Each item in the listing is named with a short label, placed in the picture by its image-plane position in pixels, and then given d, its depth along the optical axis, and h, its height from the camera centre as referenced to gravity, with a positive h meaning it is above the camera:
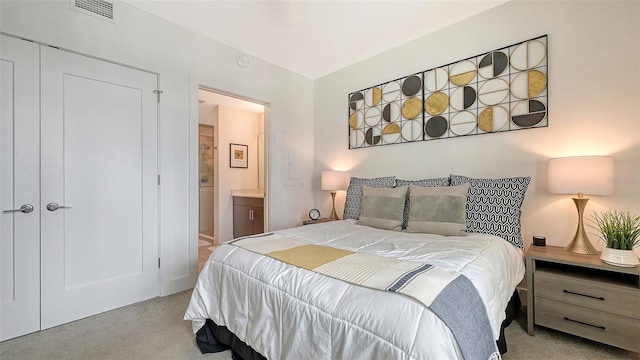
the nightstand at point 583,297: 1.57 -0.72
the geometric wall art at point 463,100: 2.27 +0.80
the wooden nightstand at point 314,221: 3.50 -0.53
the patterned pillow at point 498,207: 2.02 -0.20
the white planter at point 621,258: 1.59 -0.45
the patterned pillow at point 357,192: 2.87 -0.13
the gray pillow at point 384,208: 2.38 -0.25
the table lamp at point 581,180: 1.76 +0.01
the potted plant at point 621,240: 1.61 -0.37
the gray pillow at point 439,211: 2.07 -0.24
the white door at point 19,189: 1.86 -0.07
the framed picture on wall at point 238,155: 4.94 +0.45
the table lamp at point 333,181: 3.46 -0.01
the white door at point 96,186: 2.05 -0.06
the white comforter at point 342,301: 0.90 -0.50
